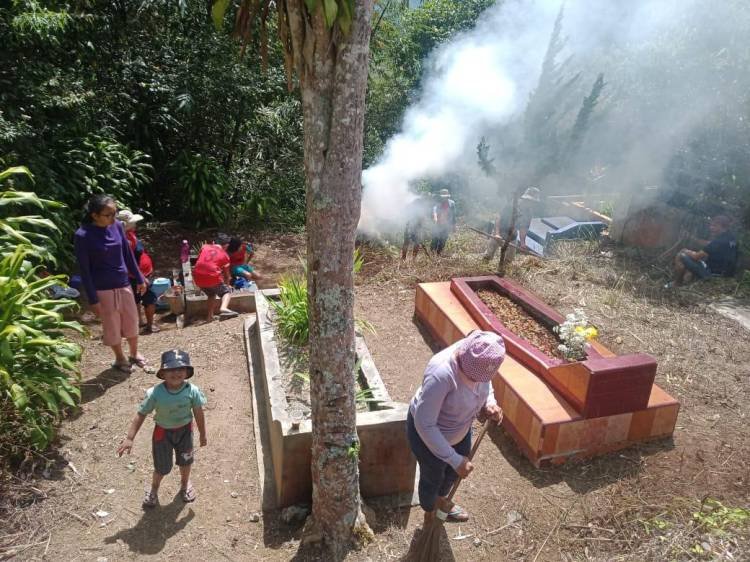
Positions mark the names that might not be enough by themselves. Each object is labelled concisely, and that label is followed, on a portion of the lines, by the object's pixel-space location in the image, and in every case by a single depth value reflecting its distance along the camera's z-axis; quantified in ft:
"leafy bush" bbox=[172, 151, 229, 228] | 36.45
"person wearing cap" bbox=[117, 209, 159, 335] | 20.31
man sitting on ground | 28.32
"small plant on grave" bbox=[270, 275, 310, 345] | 17.71
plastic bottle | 26.94
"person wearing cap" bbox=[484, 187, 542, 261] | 31.68
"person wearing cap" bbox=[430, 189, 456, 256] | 30.71
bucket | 24.94
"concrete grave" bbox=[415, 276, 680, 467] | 14.69
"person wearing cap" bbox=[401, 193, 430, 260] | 31.17
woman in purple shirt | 15.96
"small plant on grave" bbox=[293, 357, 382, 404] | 14.49
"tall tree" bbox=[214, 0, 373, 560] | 8.78
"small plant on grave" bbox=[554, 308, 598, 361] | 16.14
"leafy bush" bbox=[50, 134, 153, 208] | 27.12
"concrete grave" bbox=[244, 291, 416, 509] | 12.50
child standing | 11.85
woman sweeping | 10.09
